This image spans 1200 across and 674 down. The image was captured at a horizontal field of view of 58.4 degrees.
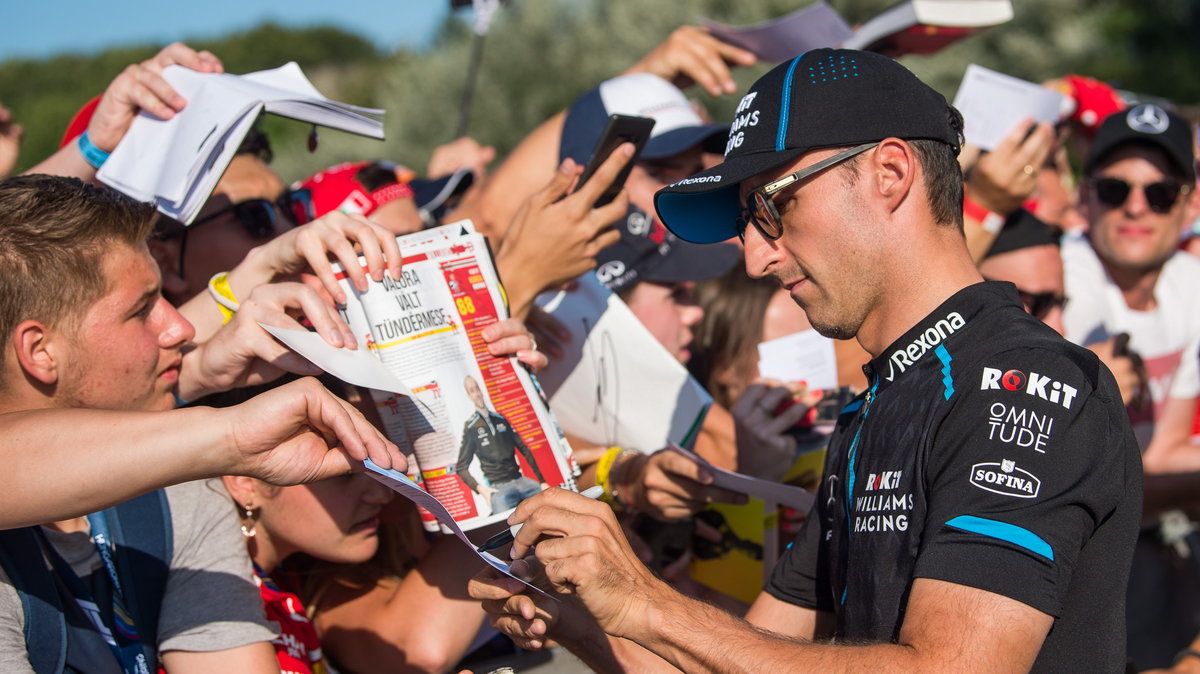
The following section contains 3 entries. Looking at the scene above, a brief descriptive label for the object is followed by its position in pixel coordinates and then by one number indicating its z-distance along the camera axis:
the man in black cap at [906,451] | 1.88
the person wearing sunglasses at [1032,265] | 4.24
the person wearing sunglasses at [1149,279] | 4.77
